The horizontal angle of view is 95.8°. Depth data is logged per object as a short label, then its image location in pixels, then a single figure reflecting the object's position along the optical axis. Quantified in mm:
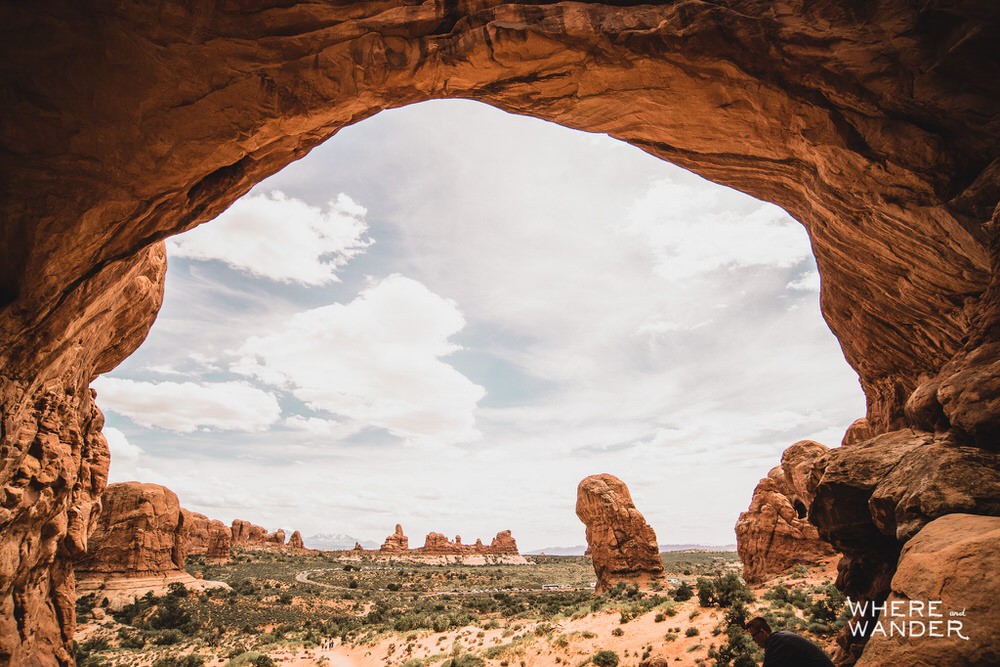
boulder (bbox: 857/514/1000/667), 3848
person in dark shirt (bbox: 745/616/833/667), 4699
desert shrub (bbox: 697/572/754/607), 18875
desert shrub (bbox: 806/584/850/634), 13523
